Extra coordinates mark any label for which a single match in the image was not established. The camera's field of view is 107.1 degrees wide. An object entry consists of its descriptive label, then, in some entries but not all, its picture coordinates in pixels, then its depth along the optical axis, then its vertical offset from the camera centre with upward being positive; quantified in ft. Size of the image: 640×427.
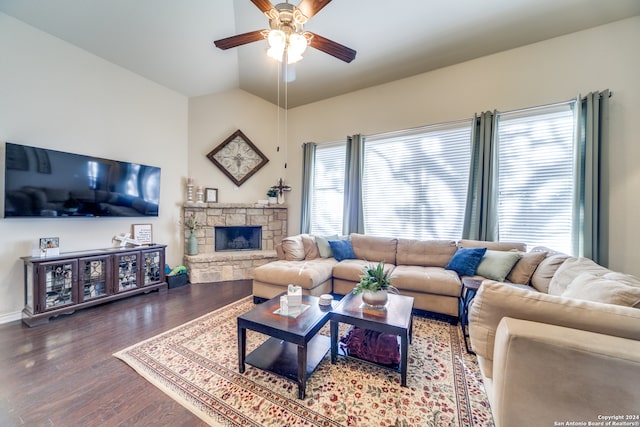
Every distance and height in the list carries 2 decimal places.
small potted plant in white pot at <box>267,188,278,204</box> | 16.02 +1.10
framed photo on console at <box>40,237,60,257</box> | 8.43 -1.37
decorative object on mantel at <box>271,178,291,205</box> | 15.93 +1.52
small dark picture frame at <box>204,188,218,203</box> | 14.35 +0.94
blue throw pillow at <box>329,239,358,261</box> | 11.79 -1.91
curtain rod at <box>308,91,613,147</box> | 9.38 +4.39
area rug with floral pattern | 4.62 -3.99
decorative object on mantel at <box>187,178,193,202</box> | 13.69 +1.18
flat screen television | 8.02 +0.94
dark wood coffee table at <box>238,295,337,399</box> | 5.02 -2.98
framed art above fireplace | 14.70 +3.43
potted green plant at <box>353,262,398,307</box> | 6.23 -2.00
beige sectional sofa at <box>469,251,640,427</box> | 3.00 -1.89
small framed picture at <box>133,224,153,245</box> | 11.51 -1.16
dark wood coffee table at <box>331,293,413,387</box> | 5.38 -2.61
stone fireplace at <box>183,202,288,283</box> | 13.39 -1.76
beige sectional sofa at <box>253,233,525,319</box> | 8.80 -2.39
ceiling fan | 6.24 +5.15
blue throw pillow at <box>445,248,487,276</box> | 9.16 -1.88
